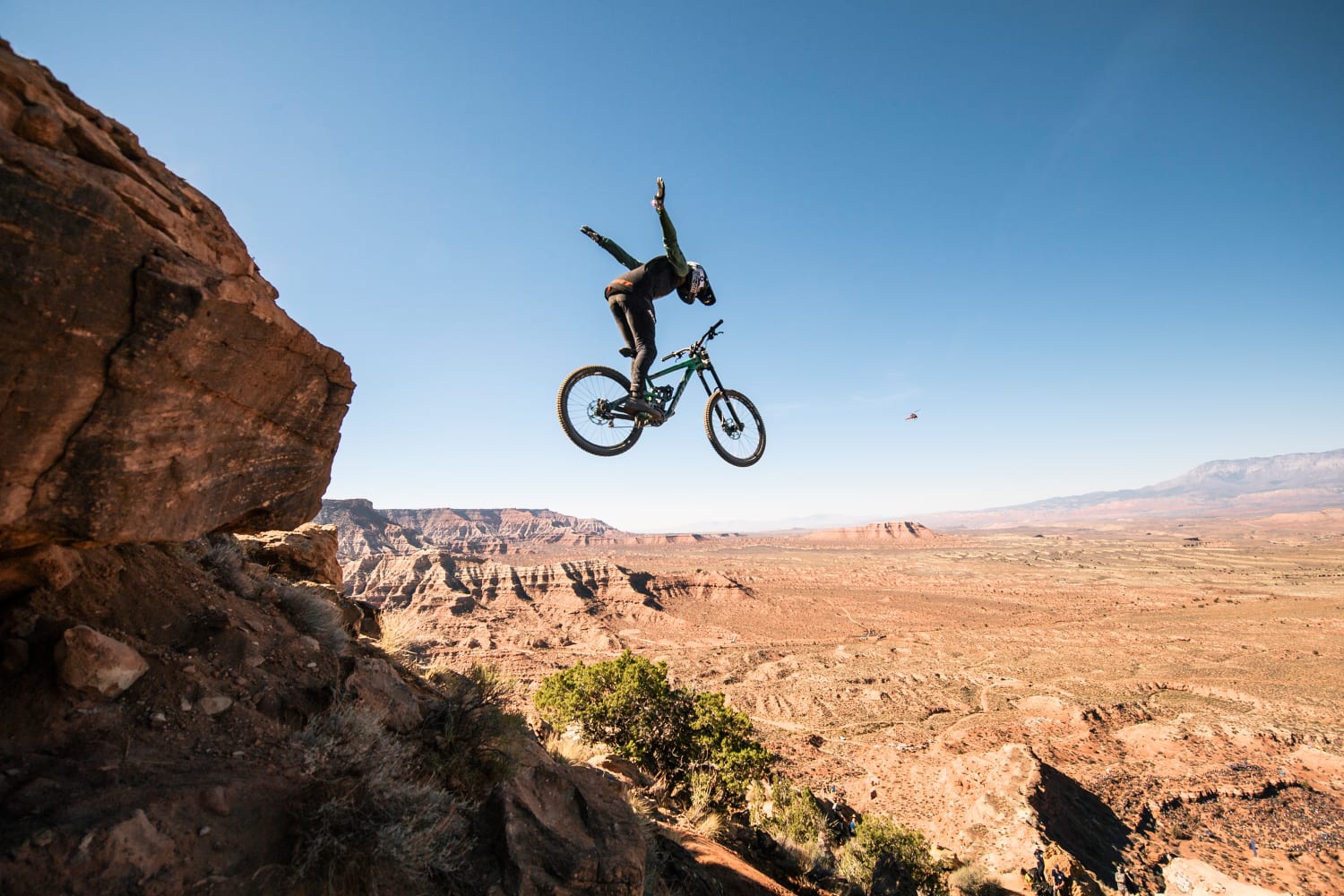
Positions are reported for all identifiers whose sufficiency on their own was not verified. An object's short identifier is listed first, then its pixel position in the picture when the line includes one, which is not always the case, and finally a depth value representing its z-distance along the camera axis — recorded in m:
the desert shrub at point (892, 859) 12.28
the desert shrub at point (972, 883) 15.12
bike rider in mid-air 7.54
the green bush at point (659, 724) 14.84
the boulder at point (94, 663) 3.81
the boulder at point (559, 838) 4.55
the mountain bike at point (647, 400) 8.24
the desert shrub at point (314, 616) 6.44
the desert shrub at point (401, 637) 9.21
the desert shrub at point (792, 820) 10.62
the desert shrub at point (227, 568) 6.26
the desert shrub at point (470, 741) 5.84
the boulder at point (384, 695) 5.77
